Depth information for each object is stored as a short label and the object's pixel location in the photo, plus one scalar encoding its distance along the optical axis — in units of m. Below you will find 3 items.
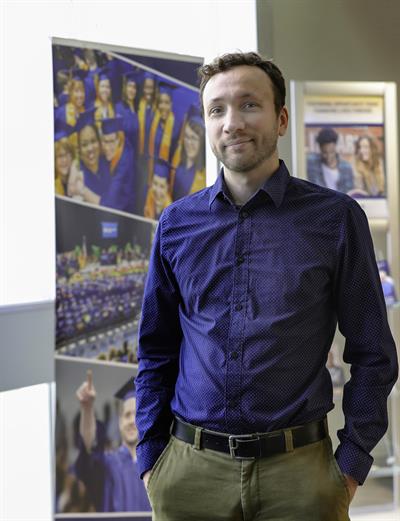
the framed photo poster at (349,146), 3.06
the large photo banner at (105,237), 2.71
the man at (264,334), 1.64
